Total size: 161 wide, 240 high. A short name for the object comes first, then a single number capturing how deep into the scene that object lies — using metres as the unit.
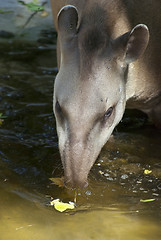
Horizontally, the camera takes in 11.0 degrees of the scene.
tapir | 7.20
